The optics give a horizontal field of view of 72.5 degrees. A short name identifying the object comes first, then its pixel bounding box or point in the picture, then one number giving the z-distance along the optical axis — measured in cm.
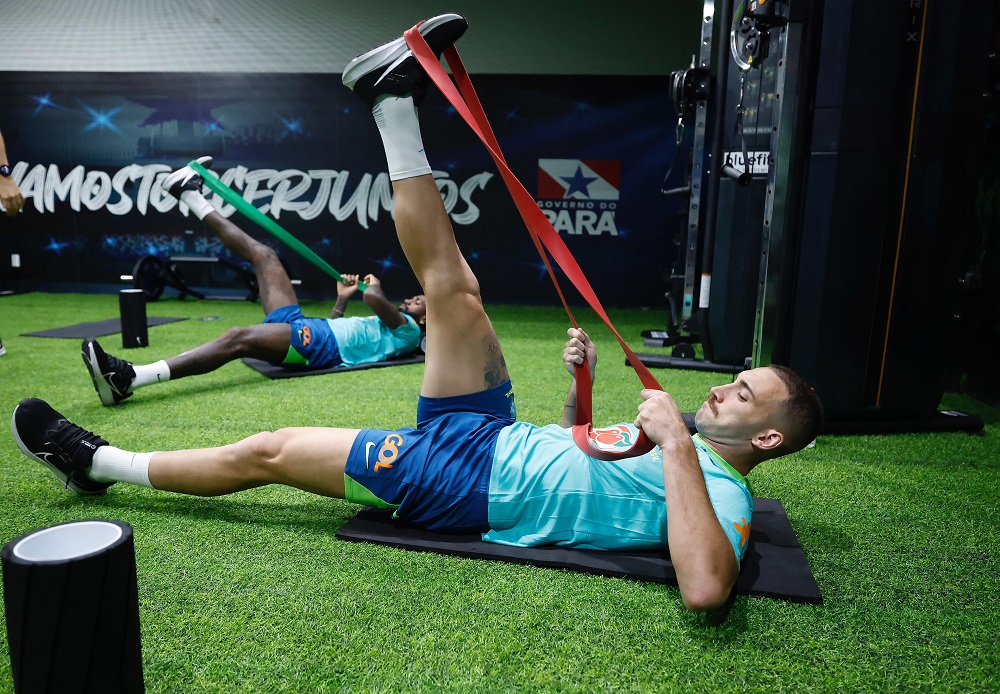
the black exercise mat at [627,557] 162
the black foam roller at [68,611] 95
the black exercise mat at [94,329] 501
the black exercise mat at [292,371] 387
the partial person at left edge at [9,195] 352
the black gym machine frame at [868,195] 263
